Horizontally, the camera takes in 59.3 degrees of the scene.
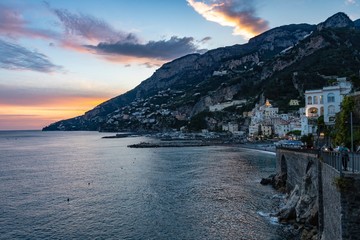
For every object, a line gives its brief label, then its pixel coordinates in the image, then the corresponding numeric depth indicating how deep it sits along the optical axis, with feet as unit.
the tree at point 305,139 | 157.75
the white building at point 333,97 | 162.91
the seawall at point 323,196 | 39.96
